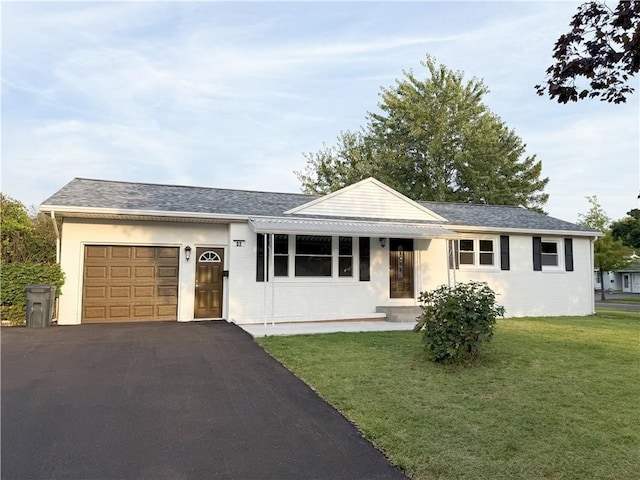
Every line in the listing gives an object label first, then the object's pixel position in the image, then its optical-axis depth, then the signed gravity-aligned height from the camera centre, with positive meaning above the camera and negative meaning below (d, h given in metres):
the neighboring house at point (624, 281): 46.28 -0.86
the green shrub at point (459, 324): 6.60 -0.82
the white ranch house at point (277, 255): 11.26 +0.51
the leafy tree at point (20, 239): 14.65 +1.13
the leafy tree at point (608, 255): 31.78 +1.38
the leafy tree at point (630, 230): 23.27 +2.46
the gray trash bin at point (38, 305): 10.26 -0.85
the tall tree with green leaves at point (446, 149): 28.86 +8.66
